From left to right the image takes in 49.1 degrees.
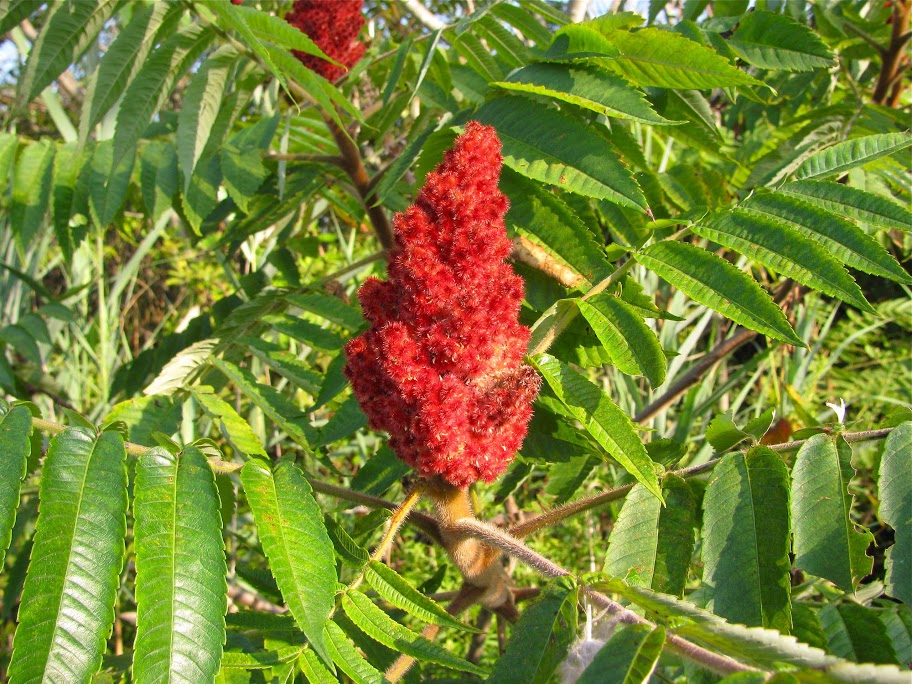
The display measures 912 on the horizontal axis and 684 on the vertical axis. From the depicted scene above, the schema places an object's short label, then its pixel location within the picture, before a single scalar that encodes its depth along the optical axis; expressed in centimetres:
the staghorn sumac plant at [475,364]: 35
